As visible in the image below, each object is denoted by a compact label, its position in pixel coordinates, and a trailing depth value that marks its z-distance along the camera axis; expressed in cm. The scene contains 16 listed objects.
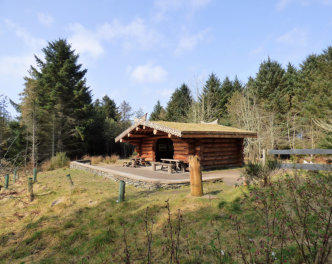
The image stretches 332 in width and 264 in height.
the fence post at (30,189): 749
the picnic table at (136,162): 1316
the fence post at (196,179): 580
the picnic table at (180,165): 1027
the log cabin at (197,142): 991
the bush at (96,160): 1856
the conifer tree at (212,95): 2381
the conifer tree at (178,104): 3008
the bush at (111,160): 1810
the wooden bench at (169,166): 992
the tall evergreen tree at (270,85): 2248
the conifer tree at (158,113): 3285
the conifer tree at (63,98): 2128
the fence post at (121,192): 629
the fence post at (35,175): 1074
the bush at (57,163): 1635
